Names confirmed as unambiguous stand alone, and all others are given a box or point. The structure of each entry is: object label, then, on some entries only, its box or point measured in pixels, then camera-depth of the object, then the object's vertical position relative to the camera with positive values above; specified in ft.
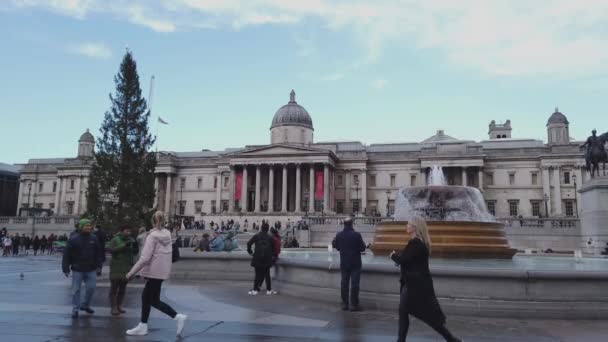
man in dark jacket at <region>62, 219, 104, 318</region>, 32.78 -2.05
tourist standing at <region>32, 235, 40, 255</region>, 132.67 -4.50
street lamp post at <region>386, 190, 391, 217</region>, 242.41 +16.68
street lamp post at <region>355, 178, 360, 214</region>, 252.36 +22.85
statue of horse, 101.76 +17.33
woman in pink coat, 25.36 -1.94
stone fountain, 49.96 +1.12
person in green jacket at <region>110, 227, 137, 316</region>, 33.14 -2.36
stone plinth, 96.89 +5.04
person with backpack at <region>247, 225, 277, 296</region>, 43.14 -2.24
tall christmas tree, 96.53 +13.28
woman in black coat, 21.43 -2.22
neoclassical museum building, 233.35 +30.15
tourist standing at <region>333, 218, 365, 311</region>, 34.19 -2.07
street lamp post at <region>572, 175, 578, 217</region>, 222.03 +15.72
